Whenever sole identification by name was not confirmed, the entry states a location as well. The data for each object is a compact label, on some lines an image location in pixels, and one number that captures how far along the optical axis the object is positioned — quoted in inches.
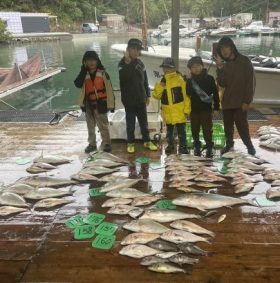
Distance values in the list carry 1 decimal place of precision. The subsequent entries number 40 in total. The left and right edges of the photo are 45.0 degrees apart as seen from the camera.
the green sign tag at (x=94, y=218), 116.6
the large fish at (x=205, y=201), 123.0
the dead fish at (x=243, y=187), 136.7
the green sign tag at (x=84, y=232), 107.8
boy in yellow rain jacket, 174.7
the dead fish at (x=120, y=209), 121.2
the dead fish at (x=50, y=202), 130.4
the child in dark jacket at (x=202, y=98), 167.8
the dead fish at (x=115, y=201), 127.4
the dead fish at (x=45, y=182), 148.3
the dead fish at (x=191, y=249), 96.7
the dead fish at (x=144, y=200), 126.6
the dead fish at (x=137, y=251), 96.3
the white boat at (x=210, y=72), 337.1
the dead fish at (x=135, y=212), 117.4
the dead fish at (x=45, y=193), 137.2
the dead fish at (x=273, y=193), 129.8
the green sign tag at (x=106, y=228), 108.9
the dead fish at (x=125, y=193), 132.5
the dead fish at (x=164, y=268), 89.6
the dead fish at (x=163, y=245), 97.6
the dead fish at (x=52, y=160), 176.7
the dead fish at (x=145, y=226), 107.0
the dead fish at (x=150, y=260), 92.8
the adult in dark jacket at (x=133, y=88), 177.9
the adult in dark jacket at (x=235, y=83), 164.9
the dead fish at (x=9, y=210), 125.3
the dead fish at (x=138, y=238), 101.6
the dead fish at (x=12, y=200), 130.7
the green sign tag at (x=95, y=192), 137.9
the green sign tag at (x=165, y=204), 124.5
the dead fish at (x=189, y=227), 106.4
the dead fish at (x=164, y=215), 114.7
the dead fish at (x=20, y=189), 140.9
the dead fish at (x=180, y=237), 101.9
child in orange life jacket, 181.0
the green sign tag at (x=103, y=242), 102.0
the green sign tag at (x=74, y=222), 115.3
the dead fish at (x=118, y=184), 141.0
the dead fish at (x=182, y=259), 92.7
